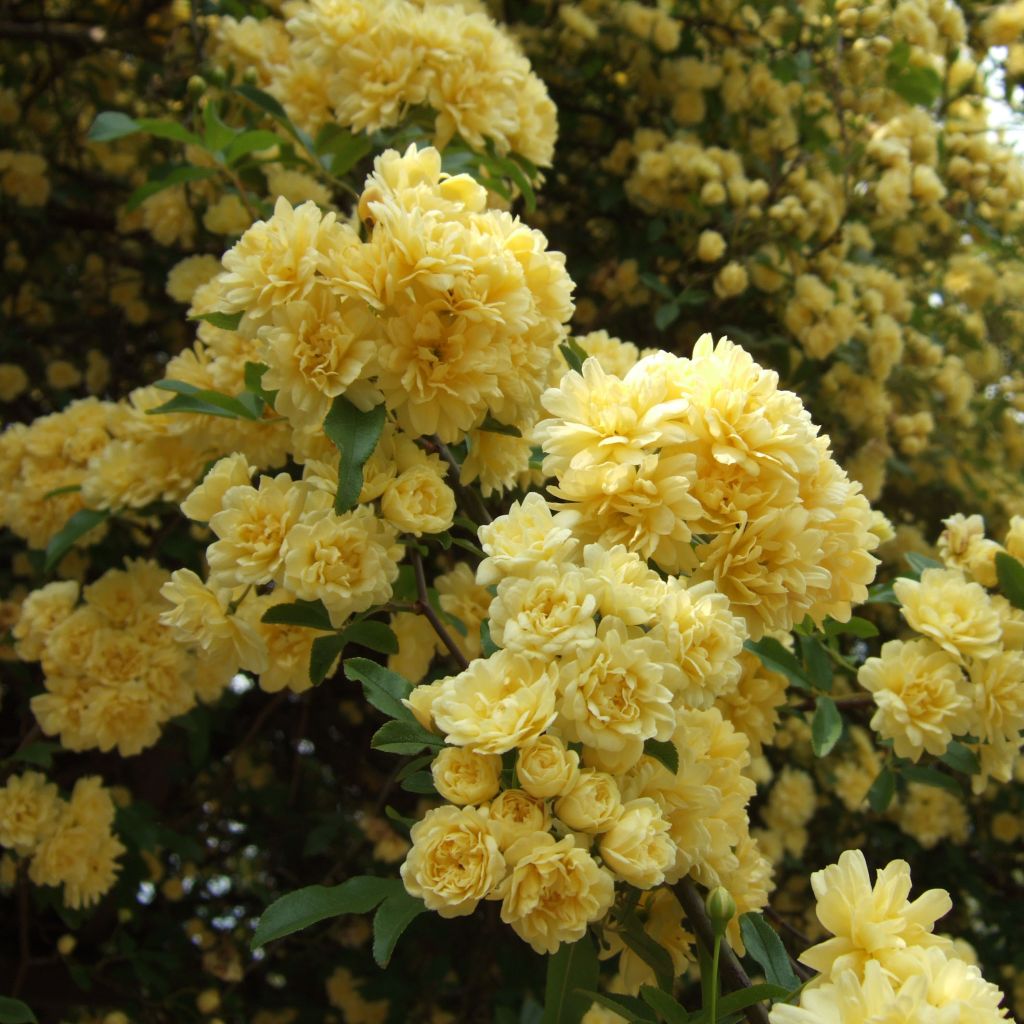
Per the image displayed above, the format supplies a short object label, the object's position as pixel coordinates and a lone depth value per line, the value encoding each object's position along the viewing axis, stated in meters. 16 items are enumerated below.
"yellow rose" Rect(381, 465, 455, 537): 0.38
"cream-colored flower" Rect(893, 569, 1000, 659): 0.43
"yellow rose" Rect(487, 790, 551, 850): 0.32
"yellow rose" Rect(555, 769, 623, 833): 0.32
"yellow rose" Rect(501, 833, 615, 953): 0.31
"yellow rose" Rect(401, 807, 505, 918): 0.31
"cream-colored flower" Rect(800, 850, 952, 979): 0.32
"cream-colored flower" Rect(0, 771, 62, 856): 0.53
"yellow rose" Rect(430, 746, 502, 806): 0.32
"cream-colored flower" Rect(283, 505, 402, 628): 0.36
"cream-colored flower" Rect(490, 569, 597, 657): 0.32
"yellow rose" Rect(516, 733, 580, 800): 0.32
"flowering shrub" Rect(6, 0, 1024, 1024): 0.33
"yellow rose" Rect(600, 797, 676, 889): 0.31
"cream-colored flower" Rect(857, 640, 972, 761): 0.42
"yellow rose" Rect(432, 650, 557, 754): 0.31
